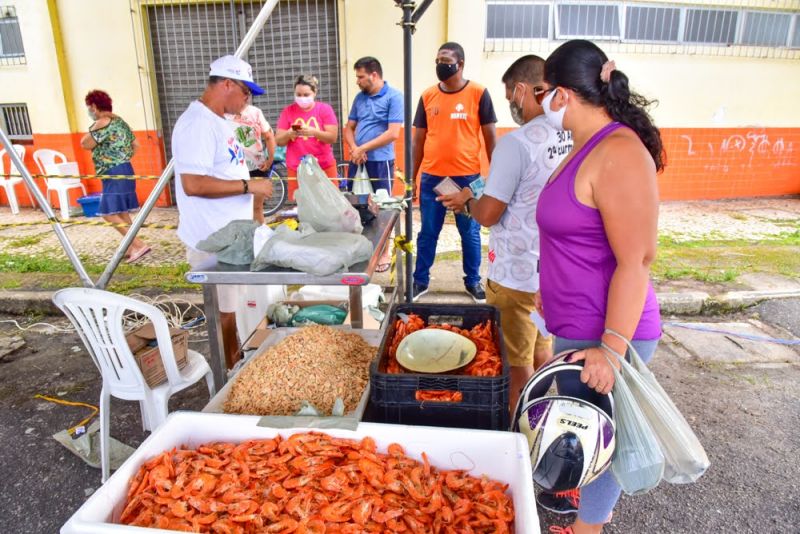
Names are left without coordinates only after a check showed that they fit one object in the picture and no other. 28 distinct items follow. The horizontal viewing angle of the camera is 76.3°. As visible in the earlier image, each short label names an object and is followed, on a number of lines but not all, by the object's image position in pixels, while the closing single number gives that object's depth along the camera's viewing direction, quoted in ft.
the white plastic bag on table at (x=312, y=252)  6.63
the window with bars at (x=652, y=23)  27.61
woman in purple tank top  5.05
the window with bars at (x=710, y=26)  28.02
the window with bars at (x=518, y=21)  26.61
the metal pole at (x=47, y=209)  10.65
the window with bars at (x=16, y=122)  29.37
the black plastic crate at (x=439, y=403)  5.51
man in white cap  9.22
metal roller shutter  27.32
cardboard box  8.67
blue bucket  27.03
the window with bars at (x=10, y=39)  28.37
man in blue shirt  17.13
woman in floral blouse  19.56
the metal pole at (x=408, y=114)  11.79
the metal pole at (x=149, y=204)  11.62
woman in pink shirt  18.19
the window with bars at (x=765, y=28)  28.53
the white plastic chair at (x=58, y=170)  27.43
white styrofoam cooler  4.50
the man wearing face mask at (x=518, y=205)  7.87
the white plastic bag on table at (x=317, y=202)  8.15
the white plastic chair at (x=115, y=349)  8.03
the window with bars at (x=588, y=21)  26.99
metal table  6.68
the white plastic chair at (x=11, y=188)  28.48
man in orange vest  15.07
